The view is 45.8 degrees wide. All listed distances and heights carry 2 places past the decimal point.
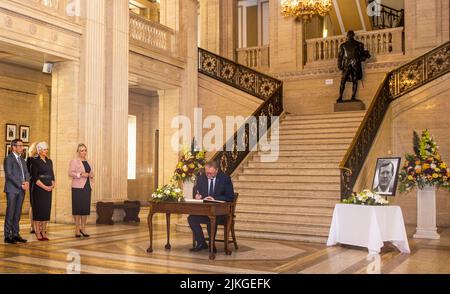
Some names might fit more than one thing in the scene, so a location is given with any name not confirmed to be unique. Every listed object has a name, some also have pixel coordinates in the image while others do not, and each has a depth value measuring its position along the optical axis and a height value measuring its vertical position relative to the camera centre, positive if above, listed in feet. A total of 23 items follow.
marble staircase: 31.01 -1.34
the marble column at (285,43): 52.95 +11.98
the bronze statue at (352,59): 47.47 +9.20
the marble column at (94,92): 36.04 +4.78
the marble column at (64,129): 35.78 +2.16
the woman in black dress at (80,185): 28.81 -1.33
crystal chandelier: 39.93 +11.68
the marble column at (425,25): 45.55 +11.99
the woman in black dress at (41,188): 27.35 -1.39
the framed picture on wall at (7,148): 45.32 +1.05
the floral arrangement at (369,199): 25.45 -1.77
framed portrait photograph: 29.25 -0.76
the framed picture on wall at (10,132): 45.61 +2.49
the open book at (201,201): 23.49 -1.74
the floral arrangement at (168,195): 24.20 -1.52
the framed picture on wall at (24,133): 47.16 +2.47
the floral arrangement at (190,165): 34.96 -0.22
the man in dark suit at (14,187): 26.48 -1.30
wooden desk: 22.79 -2.14
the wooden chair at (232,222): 24.76 -2.89
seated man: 24.54 -1.41
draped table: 24.70 -3.08
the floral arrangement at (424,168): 31.24 -0.33
